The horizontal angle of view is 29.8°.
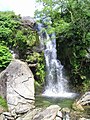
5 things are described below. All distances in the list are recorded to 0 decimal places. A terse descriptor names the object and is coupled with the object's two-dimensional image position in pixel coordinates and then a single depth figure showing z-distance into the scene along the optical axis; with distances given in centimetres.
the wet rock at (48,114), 525
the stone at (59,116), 535
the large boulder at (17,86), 633
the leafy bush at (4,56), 757
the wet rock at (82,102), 632
